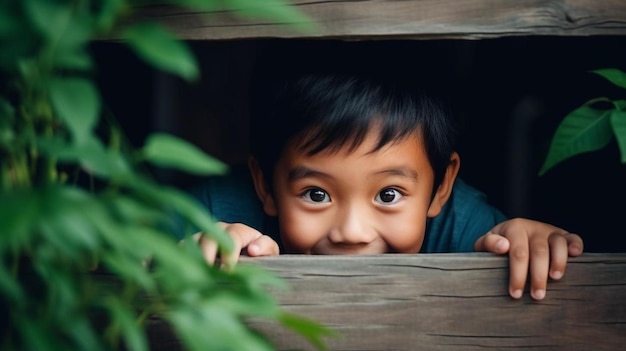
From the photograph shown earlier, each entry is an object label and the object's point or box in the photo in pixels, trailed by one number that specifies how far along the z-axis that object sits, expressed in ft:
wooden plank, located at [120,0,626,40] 3.22
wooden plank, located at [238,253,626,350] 3.26
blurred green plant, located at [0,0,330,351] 2.43
